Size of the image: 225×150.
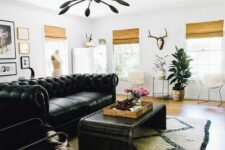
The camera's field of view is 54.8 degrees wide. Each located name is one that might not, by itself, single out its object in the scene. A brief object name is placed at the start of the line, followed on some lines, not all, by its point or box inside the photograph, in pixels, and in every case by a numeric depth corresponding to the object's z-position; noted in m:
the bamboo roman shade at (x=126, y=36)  6.41
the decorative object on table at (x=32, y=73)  4.77
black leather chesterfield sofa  2.80
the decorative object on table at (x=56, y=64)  5.15
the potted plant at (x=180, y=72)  5.46
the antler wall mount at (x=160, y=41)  6.02
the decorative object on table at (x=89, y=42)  6.59
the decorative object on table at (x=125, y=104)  2.94
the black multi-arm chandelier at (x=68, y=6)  3.06
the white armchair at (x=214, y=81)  5.09
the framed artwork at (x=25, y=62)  4.88
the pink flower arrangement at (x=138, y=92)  3.17
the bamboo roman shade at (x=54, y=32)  5.50
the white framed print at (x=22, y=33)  4.80
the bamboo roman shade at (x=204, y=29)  5.36
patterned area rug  2.94
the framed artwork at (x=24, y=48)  4.84
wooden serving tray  2.73
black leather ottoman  2.40
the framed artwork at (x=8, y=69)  4.45
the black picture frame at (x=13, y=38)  4.66
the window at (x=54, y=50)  5.62
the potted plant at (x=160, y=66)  5.87
